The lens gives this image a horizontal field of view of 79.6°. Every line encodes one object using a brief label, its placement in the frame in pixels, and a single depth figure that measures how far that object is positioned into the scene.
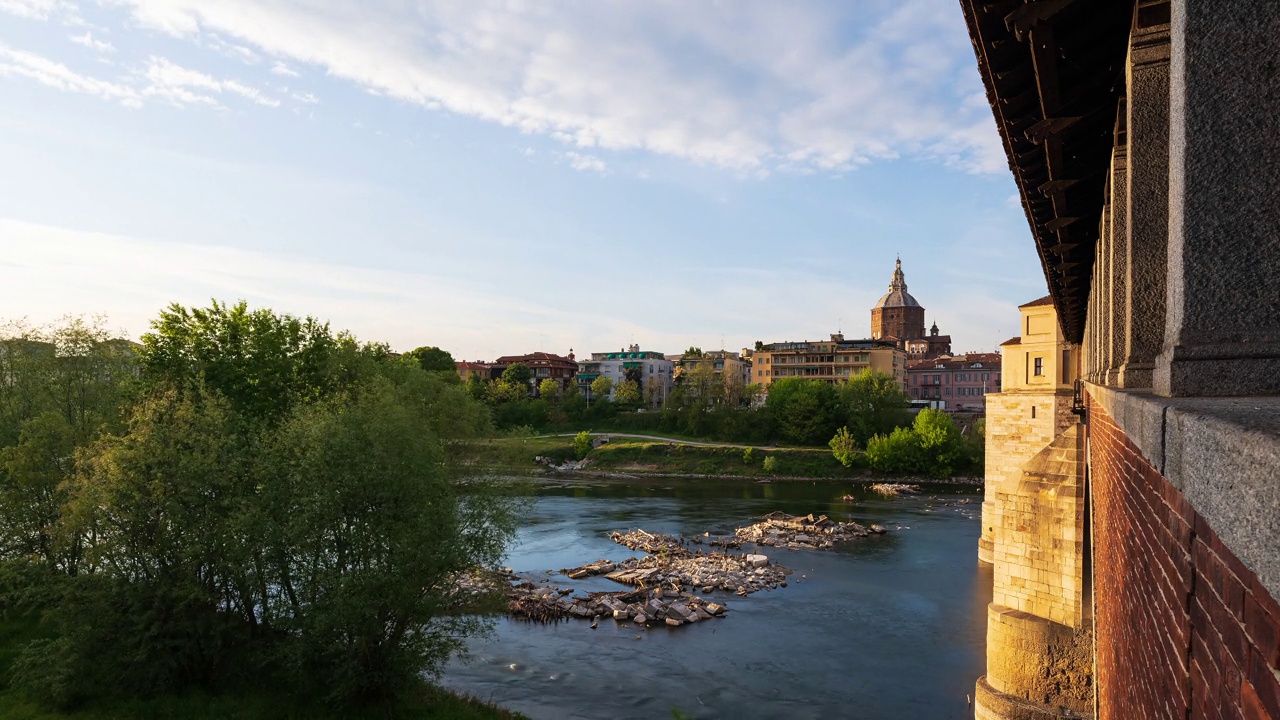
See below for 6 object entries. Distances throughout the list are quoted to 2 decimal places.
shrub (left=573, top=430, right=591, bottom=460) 76.56
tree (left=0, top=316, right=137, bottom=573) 22.36
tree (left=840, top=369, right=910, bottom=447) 72.69
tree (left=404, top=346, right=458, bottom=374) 71.36
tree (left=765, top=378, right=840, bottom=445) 75.00
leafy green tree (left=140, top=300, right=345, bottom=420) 28.41
